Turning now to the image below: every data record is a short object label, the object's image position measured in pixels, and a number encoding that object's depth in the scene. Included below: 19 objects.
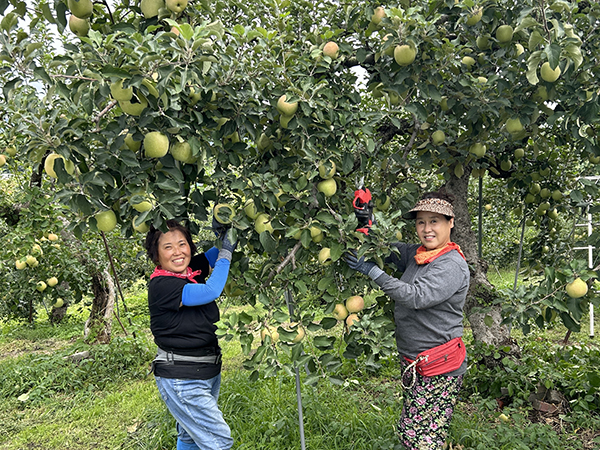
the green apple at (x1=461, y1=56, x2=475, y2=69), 2.11
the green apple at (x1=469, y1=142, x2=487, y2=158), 2.45
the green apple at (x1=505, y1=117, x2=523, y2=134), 2.09
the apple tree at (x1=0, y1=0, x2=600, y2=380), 1.38
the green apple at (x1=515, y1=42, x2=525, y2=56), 1.99
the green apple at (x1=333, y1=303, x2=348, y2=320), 1.93
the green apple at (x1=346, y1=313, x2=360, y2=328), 1.91
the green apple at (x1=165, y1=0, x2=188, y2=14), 1.56
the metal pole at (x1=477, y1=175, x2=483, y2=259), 3.17
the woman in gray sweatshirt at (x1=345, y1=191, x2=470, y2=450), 1.90
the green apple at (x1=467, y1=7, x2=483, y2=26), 1.89
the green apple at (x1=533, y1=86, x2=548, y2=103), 1.97
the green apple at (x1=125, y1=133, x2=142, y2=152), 1.56
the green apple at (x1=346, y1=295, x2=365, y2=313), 1.94
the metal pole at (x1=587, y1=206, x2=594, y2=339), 5.10
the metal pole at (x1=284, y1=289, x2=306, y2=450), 1.89
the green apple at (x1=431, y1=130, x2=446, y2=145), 2.37
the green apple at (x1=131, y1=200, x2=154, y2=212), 1.44
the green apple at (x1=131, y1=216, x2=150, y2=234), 1.72
